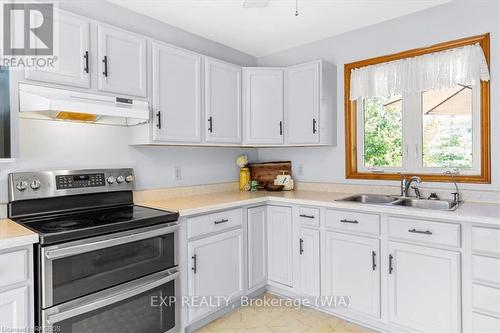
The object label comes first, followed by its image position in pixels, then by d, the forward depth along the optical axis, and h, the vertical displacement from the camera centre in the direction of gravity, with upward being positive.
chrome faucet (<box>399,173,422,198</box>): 2.55 -0.18
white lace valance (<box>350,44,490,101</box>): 2.33 +0.76
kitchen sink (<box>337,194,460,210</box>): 2.35 -0.28
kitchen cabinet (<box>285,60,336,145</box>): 2.92 +0.61
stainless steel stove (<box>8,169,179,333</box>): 1.55 -0.46
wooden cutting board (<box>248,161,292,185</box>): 3.42 -0.03
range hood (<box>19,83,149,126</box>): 1.75 +0.37
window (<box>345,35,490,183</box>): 2.39 +0.29
